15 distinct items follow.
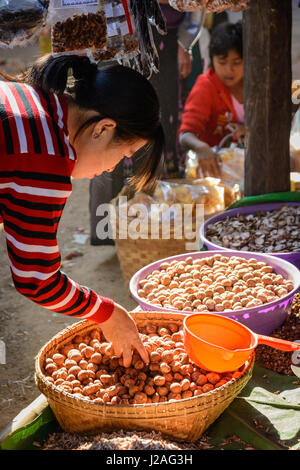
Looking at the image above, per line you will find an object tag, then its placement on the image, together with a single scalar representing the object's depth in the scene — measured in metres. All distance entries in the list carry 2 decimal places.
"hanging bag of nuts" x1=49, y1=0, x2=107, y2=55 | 2.04
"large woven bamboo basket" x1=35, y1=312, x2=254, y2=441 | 1.43
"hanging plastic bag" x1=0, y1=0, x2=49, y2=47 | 2.04
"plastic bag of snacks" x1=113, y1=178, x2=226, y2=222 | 3.26
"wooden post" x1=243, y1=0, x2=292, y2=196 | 2.81
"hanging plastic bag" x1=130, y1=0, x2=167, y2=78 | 2.12
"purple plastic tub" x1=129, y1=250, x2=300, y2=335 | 1.92
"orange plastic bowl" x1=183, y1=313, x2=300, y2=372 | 1.56
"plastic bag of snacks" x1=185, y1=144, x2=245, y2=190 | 4.09
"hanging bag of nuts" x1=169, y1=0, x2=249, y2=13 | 2.33
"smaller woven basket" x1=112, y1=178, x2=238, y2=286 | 3.23
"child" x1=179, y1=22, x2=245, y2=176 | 4.27
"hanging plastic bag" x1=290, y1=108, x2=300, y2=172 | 4.05
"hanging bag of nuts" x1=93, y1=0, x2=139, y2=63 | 2.08
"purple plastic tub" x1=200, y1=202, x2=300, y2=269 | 2.90
